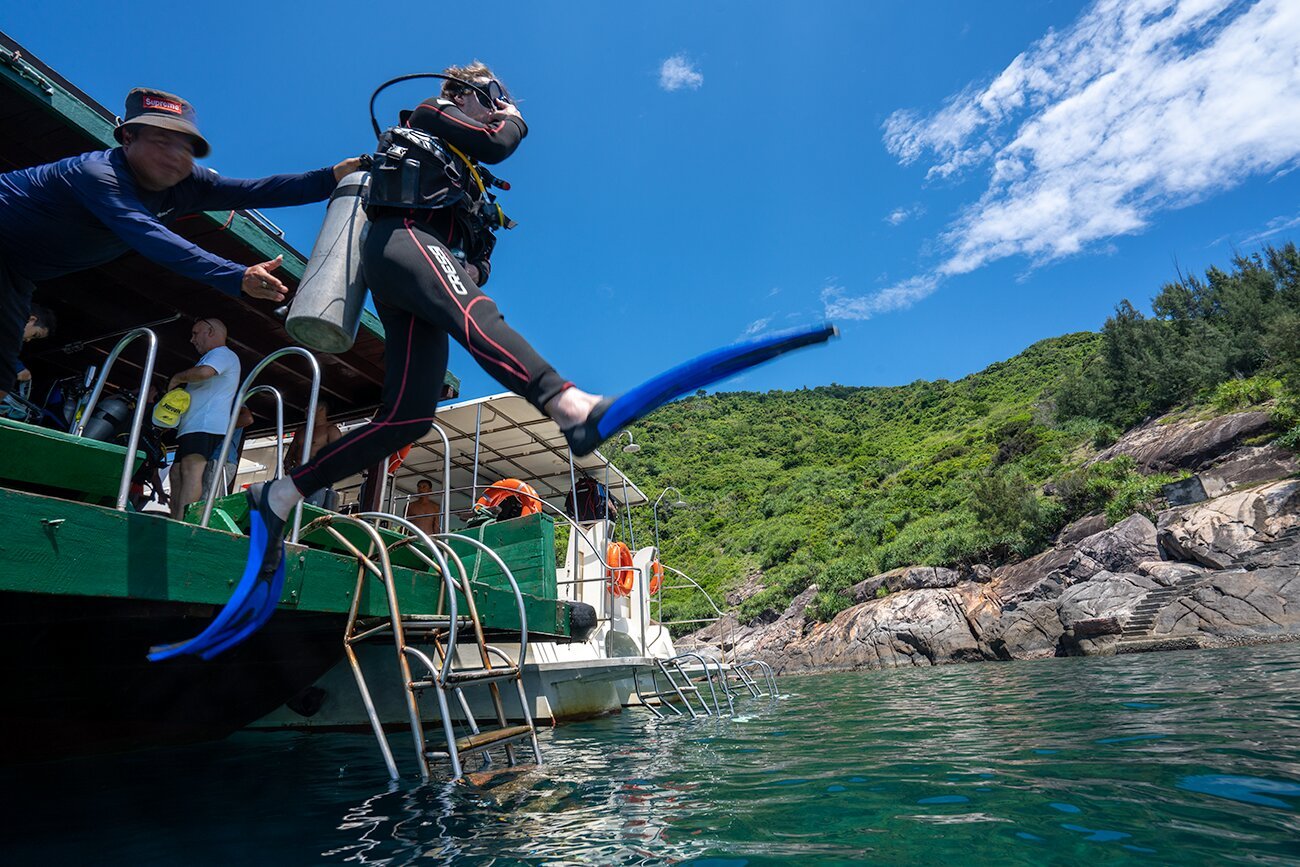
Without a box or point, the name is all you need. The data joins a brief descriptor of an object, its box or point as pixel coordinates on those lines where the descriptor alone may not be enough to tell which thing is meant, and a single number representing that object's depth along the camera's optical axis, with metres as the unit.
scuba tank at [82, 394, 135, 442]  4.06
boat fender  6.98
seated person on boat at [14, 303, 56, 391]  4.29
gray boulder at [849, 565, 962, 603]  21.42
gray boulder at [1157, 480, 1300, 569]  14.86
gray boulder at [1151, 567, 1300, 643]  12.31
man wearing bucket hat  2.40
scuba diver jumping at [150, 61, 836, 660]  1.86
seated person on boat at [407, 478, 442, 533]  8.45
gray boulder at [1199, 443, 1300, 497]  17.66
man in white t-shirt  3.71
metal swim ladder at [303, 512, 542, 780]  2.56
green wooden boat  2.21
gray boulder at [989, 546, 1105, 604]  17.30
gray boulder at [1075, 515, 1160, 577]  16.84
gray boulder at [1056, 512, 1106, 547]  19.25
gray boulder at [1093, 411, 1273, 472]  20.25
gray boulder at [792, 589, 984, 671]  17.47
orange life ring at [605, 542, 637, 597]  9.38
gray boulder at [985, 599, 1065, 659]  15.34
